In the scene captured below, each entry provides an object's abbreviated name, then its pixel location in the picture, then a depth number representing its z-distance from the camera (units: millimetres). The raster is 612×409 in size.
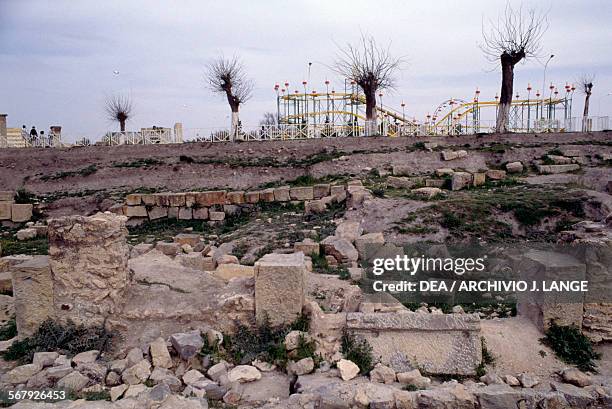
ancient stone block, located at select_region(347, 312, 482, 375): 5418
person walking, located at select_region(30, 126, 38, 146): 26702
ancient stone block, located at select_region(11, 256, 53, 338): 5891
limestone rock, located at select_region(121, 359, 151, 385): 5094
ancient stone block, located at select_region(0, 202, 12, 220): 16766
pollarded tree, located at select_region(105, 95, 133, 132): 33219
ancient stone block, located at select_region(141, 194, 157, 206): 16953
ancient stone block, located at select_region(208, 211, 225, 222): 16375
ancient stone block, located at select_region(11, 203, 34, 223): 16812
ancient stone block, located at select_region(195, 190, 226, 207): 16609
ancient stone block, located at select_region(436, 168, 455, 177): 17348
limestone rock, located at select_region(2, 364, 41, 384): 5062
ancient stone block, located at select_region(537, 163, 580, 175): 17375
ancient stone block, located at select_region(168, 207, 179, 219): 16891
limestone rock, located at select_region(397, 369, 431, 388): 5016
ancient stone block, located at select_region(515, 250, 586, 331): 5820
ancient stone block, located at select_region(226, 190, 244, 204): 16656
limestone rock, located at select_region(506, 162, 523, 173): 18062
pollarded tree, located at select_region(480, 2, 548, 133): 22984
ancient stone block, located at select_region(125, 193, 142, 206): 16953
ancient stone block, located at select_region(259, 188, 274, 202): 16828
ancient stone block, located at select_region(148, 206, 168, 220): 16984
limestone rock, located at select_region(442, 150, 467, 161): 19609
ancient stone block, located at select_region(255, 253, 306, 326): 5848
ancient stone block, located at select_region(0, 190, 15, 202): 17016
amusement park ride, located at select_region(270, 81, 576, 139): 24422
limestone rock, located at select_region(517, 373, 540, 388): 4992
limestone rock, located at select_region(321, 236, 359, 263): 10188
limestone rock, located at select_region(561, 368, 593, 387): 5004
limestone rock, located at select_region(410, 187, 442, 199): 13818
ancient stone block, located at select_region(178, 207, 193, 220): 16766
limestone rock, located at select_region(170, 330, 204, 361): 5406
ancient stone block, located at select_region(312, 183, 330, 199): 16594
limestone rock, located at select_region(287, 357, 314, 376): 5281
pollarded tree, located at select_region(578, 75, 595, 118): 31359
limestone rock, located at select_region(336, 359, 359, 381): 5121
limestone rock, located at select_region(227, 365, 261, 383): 5176
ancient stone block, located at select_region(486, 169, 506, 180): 16891
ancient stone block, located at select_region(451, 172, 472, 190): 15820
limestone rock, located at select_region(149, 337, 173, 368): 5367
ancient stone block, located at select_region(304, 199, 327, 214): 14852
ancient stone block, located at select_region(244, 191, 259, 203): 16703
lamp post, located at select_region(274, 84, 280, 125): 28016
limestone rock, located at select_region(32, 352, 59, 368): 5289
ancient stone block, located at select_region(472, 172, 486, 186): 16047
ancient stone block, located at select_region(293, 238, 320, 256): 10570
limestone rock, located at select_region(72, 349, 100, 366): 5359
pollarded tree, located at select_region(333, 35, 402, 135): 24547
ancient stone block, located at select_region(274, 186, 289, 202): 16828
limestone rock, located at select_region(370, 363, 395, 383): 5094
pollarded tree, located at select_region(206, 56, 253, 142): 26962
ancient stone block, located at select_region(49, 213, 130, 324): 5977
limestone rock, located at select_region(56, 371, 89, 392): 4914
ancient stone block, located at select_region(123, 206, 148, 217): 17016
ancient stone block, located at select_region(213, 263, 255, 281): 8070
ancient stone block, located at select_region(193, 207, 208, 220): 16703
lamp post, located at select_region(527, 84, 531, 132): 27547
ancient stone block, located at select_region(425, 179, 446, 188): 16344
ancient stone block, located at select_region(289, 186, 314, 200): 16781
